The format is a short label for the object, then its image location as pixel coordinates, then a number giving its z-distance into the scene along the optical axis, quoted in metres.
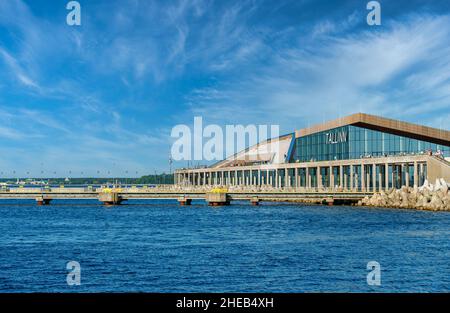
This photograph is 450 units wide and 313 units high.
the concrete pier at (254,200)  116.94
